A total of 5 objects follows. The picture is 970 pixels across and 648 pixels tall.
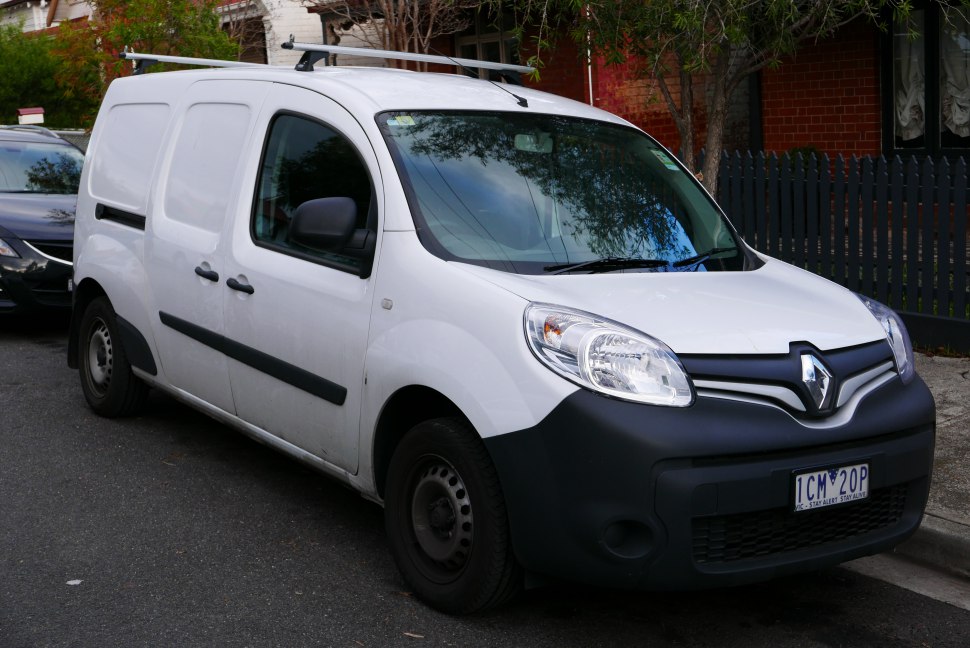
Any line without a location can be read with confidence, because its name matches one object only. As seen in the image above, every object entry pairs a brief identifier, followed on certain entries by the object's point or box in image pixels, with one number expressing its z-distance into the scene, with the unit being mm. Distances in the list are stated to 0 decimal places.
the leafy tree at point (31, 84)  21406
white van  3652
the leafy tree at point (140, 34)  13531
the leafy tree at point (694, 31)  6949
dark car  9312
